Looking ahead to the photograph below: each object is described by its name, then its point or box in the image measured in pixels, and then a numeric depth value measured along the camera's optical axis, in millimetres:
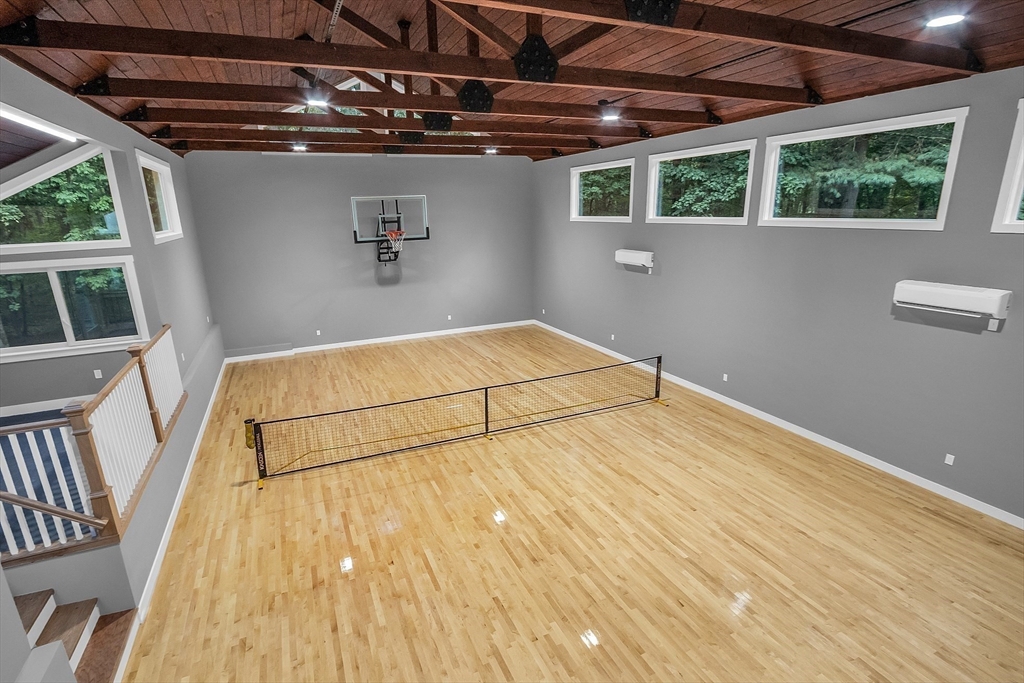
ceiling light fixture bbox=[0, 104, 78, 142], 2884
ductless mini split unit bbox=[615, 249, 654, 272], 6844
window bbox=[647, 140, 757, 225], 5621
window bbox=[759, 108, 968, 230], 3920
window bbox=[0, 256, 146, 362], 5398
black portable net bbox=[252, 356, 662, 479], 5074
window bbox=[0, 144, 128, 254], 4965
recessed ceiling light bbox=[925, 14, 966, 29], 2822
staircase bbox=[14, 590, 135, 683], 2545
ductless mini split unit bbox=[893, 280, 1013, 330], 3527
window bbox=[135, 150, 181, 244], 5356
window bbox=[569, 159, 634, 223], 7418
